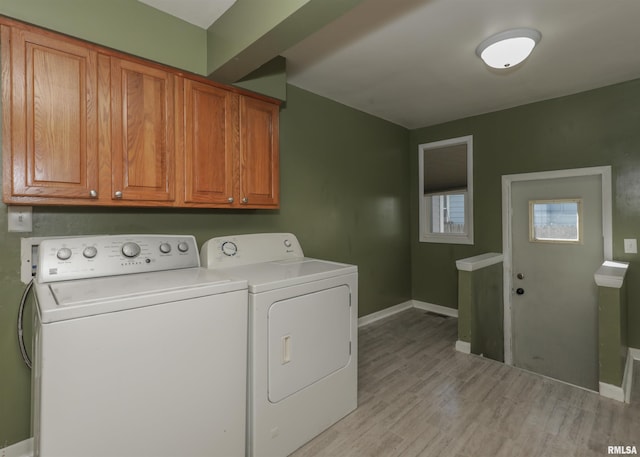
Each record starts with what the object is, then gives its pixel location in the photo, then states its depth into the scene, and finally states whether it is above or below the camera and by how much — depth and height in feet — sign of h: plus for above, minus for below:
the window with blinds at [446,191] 12.56 +1.62
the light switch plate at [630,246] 9.14 -0.51
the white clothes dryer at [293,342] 5.23 -2.06
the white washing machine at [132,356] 3.67 -1.66
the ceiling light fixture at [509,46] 6.70 +3.99
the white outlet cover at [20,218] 5.55 +0.23
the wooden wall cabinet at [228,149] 6.48 +1.82
